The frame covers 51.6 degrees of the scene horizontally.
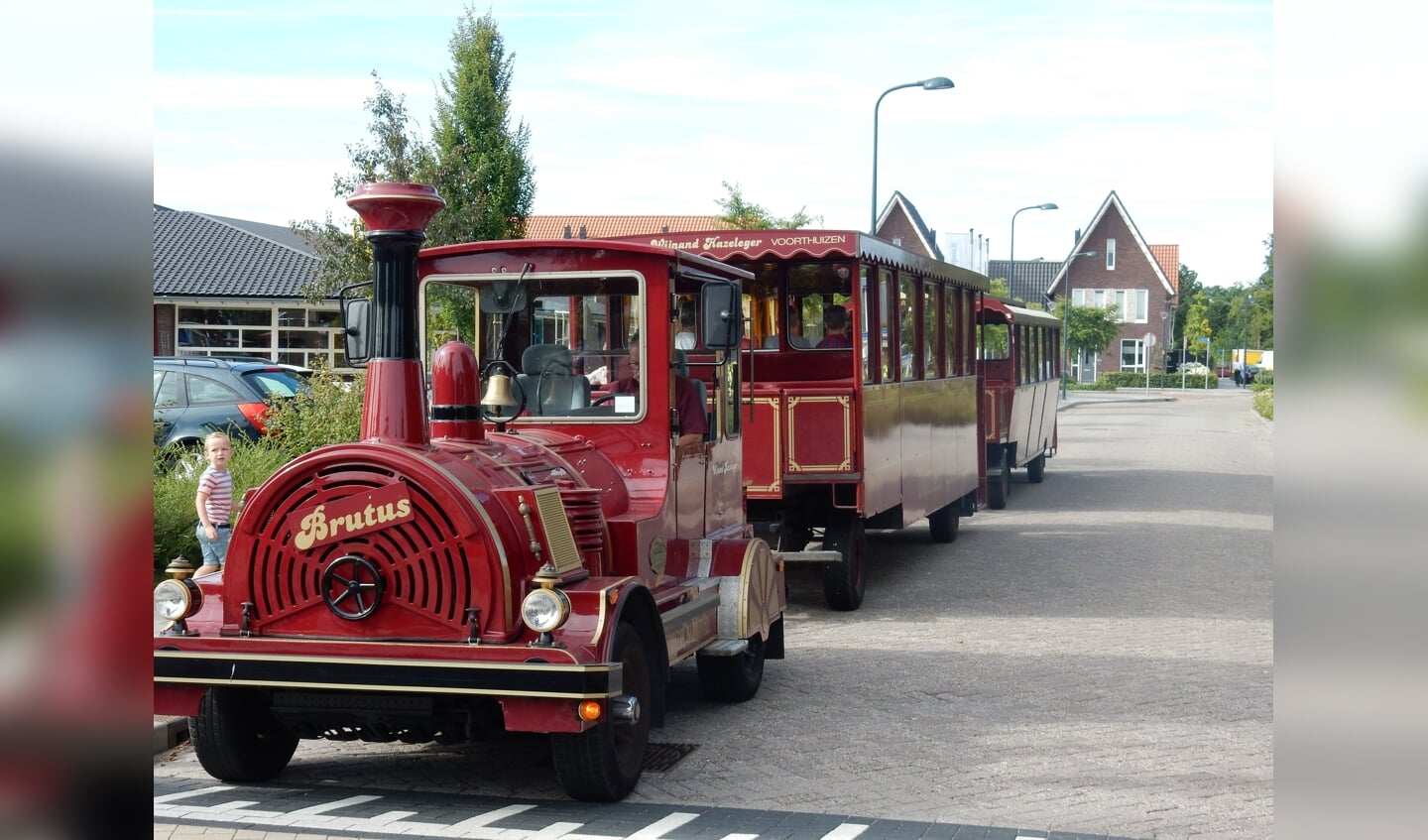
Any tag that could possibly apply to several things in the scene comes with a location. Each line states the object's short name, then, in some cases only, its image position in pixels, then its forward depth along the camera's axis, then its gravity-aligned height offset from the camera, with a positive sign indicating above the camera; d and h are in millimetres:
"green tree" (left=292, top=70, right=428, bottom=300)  20219 +2804
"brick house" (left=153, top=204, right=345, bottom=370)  34219 +1752
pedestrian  9336 -783
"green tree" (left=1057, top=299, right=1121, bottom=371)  70875 +1996
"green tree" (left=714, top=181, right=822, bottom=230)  32281 +3582
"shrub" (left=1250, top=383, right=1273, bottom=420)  46219 -1151
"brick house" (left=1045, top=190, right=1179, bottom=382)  84750 +4911
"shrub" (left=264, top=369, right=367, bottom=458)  13648 -361
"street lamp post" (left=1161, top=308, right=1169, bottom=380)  82512 +1720
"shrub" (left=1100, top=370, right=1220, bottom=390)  81375 -626
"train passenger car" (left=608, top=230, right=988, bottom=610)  11523 -139
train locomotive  5844 -913
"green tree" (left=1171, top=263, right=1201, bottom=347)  97938 +5967
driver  7527 -166
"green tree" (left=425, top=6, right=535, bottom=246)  21047 +3474
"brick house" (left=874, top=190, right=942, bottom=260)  80000 +7978
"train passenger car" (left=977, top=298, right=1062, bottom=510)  20891 -306
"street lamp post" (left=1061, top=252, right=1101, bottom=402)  59938 +1673
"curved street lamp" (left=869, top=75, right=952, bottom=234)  28047 +5507
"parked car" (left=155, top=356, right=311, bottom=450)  15625 -160
